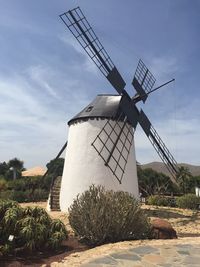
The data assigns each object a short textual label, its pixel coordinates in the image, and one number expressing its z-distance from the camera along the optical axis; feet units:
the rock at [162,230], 21.56
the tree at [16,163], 113.34
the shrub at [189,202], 47.47
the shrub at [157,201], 49.48
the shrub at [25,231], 17.67
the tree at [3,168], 111.34
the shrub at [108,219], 19.90
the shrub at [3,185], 60.50
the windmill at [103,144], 36.38
